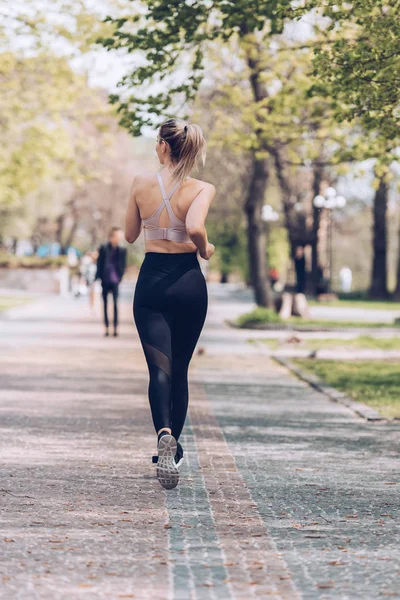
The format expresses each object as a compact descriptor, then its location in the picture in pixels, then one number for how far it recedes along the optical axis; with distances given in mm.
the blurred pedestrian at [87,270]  44969
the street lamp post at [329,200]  38781
